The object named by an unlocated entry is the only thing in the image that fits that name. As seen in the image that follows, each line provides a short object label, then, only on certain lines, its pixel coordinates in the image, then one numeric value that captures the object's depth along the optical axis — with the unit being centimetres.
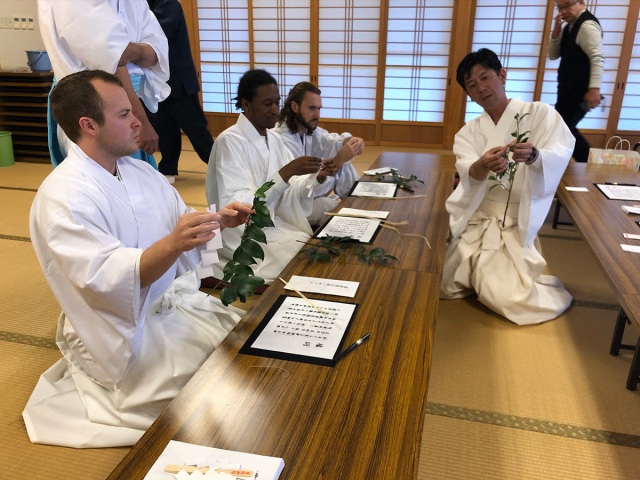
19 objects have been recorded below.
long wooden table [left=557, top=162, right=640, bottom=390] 186
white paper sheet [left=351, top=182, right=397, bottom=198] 310
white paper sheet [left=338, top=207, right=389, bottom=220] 266
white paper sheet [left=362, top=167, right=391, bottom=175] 365
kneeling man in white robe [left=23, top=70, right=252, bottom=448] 147
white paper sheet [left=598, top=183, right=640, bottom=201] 301
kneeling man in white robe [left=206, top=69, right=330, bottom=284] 287
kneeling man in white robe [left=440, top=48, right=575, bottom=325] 274
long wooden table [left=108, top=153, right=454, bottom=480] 107
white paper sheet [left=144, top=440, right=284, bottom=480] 102
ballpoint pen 140
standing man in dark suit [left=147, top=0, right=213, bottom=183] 448
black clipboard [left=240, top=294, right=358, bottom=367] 138
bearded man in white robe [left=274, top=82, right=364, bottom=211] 318
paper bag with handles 385
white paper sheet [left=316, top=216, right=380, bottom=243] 234
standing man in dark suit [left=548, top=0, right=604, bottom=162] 420
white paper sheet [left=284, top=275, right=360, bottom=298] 179
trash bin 603
